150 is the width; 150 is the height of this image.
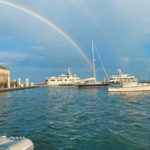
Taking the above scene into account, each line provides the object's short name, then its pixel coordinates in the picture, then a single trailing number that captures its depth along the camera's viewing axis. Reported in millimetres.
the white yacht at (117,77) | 107638
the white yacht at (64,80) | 110900
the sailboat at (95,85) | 66375
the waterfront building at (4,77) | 56812
